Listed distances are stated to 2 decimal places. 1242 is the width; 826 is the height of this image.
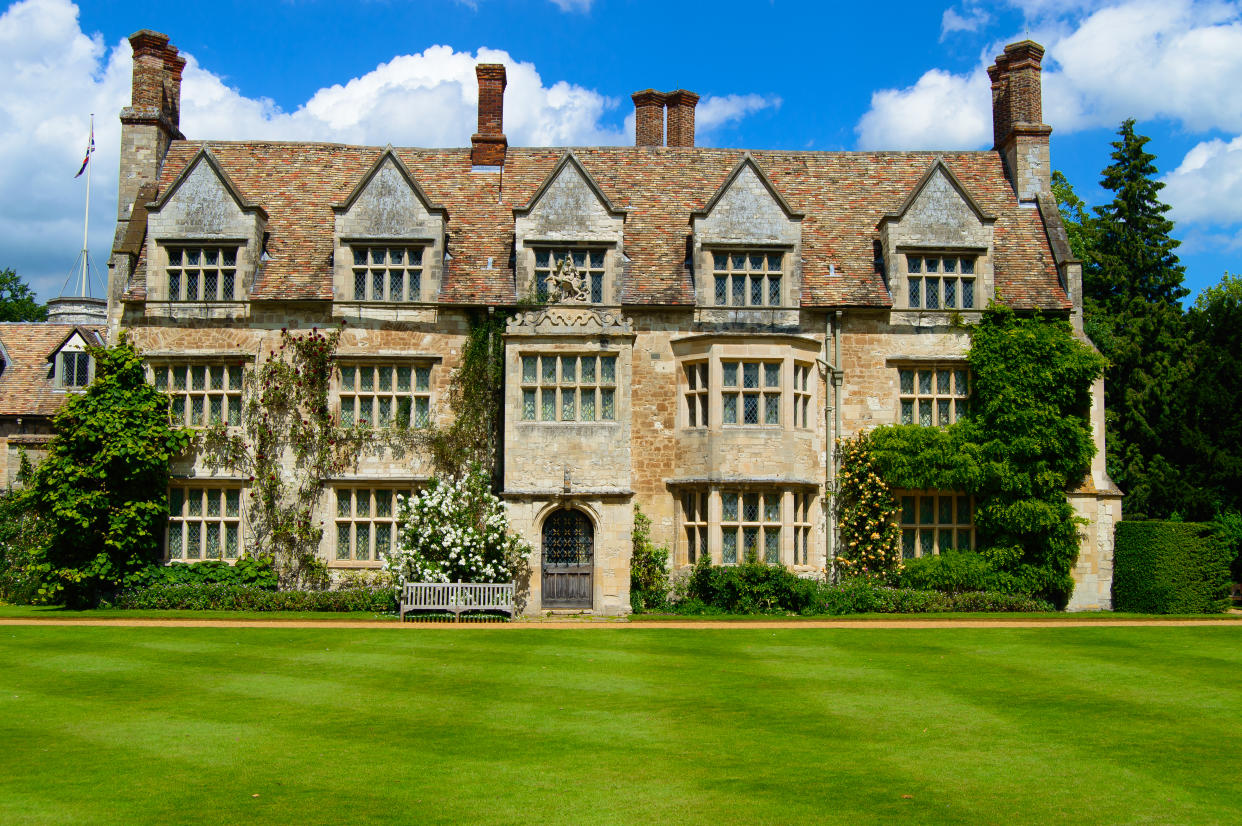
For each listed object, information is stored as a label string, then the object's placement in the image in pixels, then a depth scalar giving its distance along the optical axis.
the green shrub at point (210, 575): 23.61
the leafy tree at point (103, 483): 23.28
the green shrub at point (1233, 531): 28.19
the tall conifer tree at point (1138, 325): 32.41
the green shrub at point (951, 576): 24.20
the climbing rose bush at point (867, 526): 24.56
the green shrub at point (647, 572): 23.91
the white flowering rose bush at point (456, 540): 22.39
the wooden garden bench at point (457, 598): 21.45
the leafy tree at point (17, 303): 63.88
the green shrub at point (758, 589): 22.86
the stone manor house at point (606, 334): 23.84
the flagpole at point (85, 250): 30.60
